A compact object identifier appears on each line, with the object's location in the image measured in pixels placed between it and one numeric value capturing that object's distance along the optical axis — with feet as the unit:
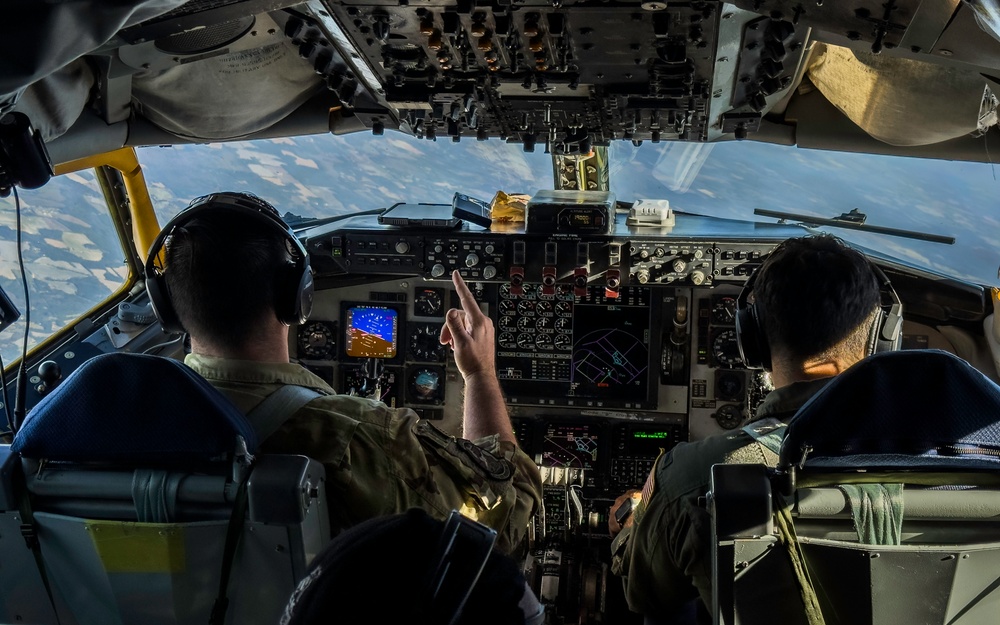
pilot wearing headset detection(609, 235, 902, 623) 5.71
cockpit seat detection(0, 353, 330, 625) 4.59
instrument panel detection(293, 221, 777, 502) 13.29
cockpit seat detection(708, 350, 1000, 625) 4.30
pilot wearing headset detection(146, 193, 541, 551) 5.42
